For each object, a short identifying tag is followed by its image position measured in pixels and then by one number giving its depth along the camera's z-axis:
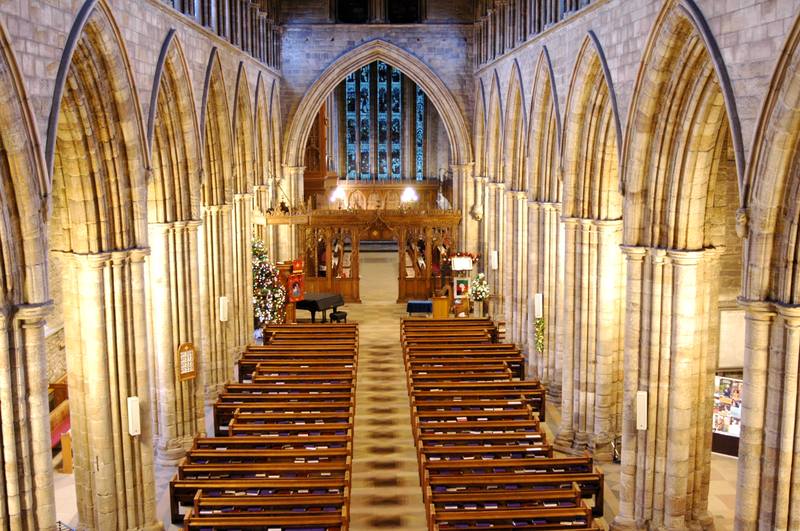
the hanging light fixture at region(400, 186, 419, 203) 33.22
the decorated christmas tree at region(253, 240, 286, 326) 19.23
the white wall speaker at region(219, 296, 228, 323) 15.88
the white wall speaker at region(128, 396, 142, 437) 10.04
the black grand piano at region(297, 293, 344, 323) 21.38
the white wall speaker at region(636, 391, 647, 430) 10.13
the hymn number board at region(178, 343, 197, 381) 12.86
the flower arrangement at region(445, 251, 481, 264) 21.91
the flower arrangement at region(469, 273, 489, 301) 21.34
